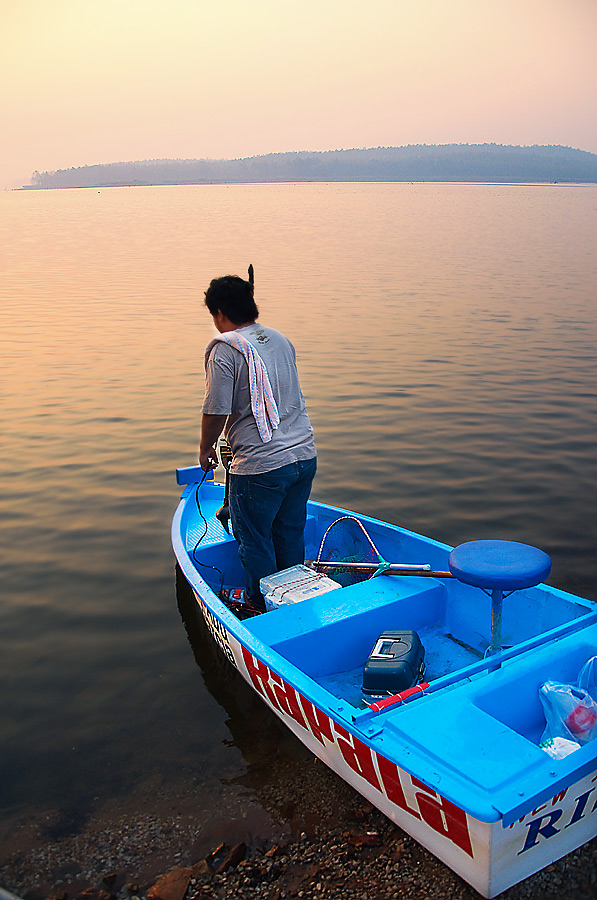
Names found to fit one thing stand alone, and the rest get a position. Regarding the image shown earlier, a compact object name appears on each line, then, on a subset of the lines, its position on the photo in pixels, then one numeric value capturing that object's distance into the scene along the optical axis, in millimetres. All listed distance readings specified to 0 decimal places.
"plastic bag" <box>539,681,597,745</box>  3771
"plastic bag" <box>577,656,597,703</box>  4039
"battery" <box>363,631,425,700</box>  4180
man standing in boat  4602
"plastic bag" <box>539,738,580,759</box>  3695
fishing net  5527
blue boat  3285
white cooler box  5070
